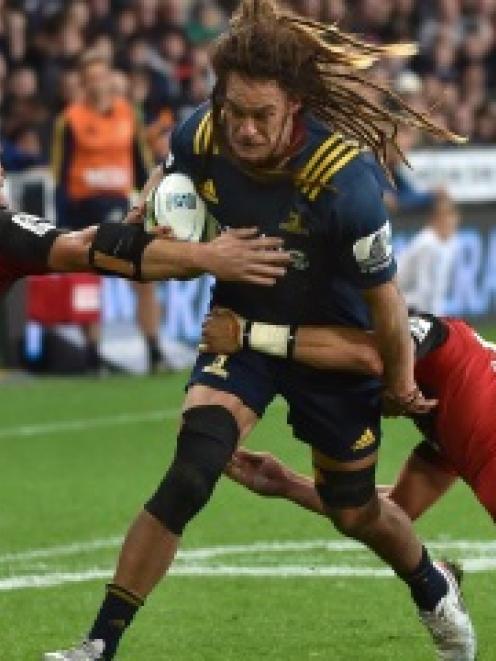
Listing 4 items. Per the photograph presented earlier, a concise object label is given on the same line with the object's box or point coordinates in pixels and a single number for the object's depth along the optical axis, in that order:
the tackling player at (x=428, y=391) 13.89
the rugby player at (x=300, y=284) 13.32
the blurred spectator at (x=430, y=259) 32.72
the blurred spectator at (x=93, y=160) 32.84
